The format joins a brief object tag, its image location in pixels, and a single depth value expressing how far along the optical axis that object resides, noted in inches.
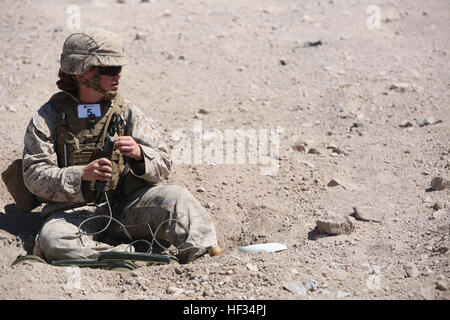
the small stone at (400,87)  569.0
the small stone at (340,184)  438.0
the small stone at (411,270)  318.7
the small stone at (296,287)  309.3
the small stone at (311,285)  312.9
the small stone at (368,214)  392.5
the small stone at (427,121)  511.8
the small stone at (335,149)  487.5
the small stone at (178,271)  337.7
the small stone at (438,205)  391.3
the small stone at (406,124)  514.3
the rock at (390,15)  730.2
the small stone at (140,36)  669.3
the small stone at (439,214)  380.1
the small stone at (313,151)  484.8
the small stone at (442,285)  296.8
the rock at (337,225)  374.6
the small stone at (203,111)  542.6
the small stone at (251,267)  333.7
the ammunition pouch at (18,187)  383.9
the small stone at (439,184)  418.6
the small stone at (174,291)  319.6
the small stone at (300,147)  491.5
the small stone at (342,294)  304.1
